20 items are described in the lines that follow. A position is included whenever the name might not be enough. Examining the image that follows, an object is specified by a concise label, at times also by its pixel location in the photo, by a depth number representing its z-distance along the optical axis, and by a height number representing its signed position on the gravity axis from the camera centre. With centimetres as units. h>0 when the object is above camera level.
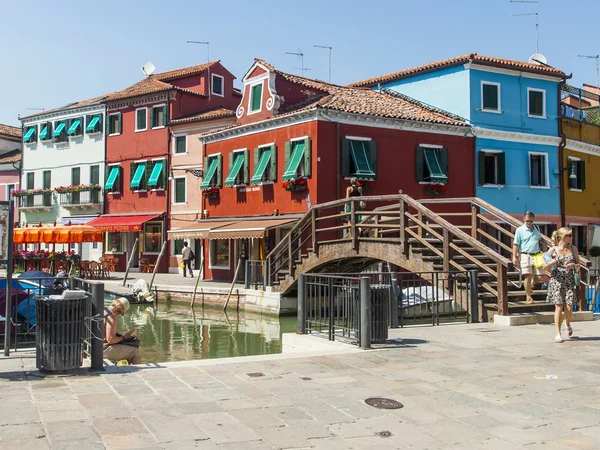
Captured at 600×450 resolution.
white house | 3584 +530
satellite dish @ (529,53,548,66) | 2950 +883
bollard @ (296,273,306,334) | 1006 -74
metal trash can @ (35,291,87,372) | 663 -74
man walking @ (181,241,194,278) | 2947 +16
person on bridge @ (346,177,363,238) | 1855 +195
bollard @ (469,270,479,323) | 1160 -68
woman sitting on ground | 880 -108
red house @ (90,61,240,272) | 3253 +560
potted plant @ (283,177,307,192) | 2308 +264
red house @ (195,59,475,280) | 2300 +384
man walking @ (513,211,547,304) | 1140 +19
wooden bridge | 1203 +19
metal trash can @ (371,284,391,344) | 880 -72
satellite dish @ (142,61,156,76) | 3744 +1077
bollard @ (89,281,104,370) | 691 -69
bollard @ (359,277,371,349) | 852 -67
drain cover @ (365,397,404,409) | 564 -122
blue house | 2603 +572
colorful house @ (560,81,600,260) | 2828 +367
